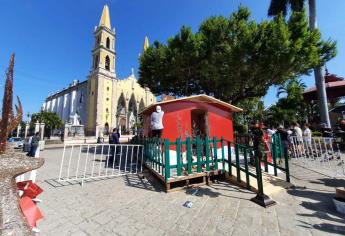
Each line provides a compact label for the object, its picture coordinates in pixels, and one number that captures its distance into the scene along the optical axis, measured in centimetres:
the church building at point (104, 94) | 4112
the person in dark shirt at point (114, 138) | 918
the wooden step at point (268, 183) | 463
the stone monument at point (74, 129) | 3045
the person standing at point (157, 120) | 686
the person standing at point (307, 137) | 739
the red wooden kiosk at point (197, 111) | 768
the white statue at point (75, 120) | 3476
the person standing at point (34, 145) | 878
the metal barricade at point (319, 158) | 607
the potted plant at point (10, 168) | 125
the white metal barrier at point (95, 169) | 613
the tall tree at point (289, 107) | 2489
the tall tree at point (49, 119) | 4065
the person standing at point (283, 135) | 864
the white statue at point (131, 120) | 5020
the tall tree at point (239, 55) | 1039
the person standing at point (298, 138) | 797
